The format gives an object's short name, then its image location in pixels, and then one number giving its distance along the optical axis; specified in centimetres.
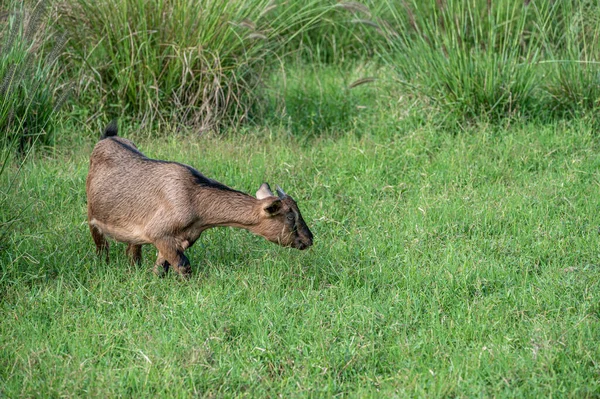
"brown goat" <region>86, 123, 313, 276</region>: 1161
